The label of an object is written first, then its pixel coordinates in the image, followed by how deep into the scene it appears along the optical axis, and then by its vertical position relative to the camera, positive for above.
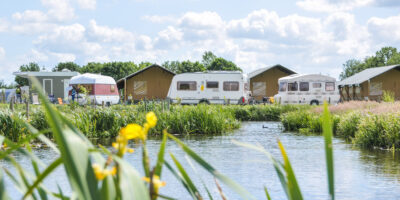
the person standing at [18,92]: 42.06 +0.61
